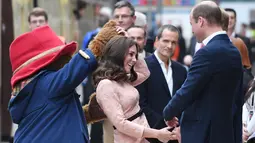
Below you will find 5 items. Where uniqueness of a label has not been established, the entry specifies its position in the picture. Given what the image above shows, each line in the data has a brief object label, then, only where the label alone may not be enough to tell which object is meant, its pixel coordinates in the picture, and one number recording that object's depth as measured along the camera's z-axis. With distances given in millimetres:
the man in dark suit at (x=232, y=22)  20312
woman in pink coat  12727
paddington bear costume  11711
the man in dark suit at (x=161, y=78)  15742
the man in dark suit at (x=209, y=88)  12578
